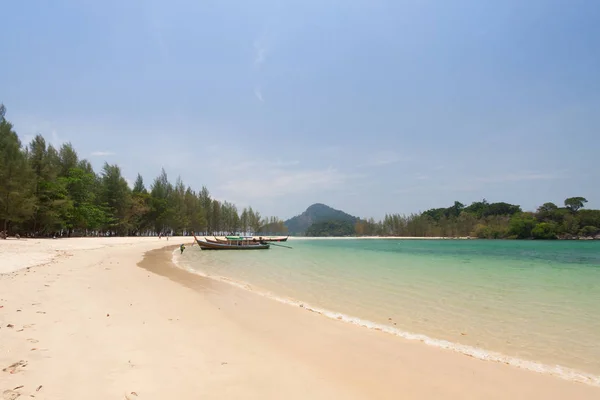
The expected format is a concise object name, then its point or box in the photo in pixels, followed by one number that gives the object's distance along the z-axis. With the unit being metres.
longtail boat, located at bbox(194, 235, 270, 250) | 33.47
